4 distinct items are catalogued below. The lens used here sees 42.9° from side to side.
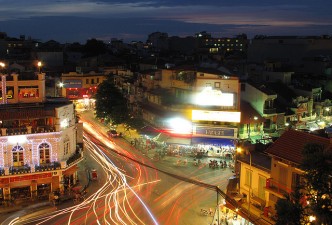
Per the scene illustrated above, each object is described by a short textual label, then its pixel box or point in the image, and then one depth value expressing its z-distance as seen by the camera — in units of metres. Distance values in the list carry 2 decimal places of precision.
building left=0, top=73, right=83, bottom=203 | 29.59
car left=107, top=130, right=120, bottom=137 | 47.26
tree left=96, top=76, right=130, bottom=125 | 51.03
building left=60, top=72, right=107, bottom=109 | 64.44
